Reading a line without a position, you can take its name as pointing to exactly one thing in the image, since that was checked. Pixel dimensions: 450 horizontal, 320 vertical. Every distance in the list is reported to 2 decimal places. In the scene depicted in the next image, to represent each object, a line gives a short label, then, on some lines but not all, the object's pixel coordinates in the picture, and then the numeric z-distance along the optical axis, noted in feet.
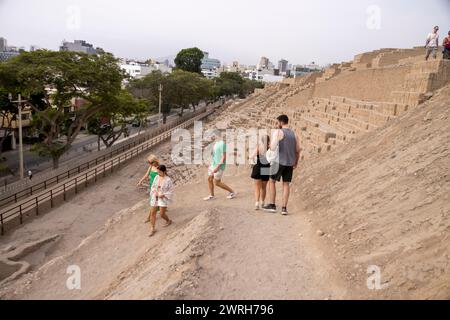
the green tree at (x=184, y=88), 124.36
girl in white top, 22.50
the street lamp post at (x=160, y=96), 110.93
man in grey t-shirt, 20.25
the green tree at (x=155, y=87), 121.39
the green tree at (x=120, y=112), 71.67
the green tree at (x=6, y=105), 65.72
